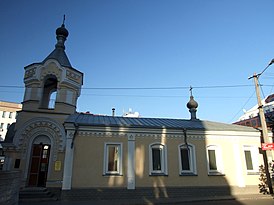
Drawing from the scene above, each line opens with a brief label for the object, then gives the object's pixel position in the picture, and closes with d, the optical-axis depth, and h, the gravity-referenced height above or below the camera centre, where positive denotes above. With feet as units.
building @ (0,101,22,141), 155.39 +35.39
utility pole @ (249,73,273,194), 40.17 +7.49
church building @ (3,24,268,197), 38.52 +2.60
